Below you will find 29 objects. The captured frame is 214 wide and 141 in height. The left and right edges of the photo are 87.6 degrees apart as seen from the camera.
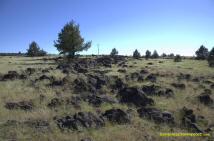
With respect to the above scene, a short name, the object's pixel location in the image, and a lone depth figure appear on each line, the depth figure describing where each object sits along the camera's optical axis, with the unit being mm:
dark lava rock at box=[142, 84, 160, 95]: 8578
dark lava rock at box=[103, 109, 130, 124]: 4746
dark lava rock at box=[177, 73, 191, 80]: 14389
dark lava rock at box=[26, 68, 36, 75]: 15229
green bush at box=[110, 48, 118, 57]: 58375
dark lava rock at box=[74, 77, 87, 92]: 8982
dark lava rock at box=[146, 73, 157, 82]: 13324
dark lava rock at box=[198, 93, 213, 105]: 6968
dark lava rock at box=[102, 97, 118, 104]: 6705
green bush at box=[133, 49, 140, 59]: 57062
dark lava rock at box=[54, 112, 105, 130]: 4156
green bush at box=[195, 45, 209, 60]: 55500
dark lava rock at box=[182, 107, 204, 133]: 4305
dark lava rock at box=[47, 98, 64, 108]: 5979
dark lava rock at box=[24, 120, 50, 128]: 4176
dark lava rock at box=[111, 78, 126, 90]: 9991
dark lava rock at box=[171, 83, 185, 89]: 10067
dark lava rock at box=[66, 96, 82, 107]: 6197
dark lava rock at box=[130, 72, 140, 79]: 14188
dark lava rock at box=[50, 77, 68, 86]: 9872
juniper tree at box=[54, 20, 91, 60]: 30109
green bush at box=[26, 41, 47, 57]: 49919
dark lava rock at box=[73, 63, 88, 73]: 17452
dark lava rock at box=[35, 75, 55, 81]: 11311
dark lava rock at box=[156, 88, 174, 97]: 8031
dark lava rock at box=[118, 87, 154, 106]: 6625
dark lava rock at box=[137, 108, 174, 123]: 4886
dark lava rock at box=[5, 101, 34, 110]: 5524
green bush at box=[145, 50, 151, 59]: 53534
